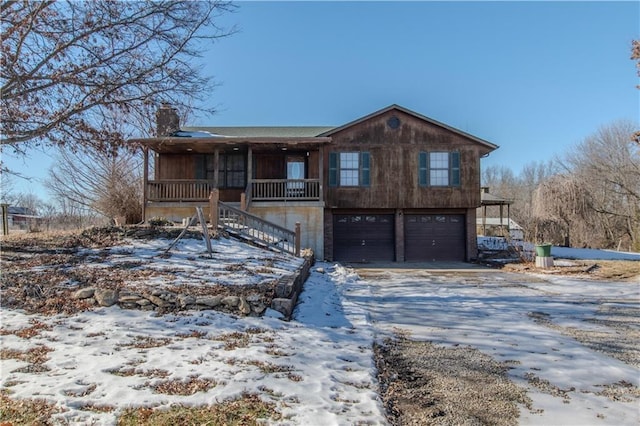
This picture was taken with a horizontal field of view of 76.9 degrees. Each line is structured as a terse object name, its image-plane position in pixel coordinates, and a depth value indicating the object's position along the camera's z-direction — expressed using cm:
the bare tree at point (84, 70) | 771
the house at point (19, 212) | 3763
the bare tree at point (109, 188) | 1956
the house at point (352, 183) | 1605
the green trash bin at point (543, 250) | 1388
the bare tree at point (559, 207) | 2306
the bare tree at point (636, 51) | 973
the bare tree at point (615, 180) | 2817
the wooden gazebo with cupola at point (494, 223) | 2162
